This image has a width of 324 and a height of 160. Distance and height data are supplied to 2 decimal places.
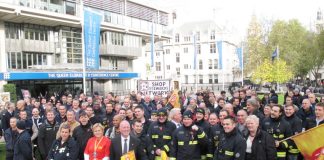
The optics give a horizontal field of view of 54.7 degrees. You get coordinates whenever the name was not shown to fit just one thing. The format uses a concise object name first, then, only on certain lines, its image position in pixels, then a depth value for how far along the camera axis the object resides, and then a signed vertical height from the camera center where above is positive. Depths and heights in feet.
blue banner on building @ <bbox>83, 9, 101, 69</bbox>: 64.75 +9.41
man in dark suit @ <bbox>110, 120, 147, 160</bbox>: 18.30 -3.77
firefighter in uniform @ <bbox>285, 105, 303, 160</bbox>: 21.29 -3.47
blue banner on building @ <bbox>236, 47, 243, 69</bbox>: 130.31 +9.75
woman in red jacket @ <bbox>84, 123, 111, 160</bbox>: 18.07 -3.83
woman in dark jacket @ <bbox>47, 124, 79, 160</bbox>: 19.33 -4.12
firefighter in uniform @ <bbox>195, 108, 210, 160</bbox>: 22.66 -3.10
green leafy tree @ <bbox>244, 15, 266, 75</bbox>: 163.84 +17.23
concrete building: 100.42 +14.05
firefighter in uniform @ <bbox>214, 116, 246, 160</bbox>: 17.15 -3.66
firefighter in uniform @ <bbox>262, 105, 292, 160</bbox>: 21.53 -3.35
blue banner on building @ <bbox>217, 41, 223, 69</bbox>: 127.44 +11.71
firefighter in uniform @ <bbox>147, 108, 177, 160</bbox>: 21.90 -3.73
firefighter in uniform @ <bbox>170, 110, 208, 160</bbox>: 19.90 -3.94
